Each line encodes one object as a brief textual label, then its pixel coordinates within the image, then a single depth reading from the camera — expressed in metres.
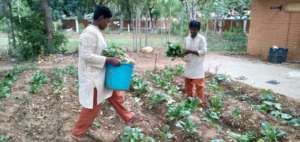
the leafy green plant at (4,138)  2.67
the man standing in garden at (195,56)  3.42
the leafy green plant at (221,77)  5.01
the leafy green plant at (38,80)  4.13
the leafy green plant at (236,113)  3.31
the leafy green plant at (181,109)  3.06
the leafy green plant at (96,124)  3.00
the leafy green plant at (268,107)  3.62
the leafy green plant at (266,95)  4.00
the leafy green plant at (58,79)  4.01
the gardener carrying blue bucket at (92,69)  2.50
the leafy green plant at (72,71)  4.86
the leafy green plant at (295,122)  3.11
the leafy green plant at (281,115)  3.33
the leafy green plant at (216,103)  3.56
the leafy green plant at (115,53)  2.64
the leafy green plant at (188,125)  2.81
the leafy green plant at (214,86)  4.37
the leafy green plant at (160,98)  3.51
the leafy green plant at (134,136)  2.54
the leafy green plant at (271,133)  2.70
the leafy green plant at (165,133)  2.71
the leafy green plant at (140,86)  3.94
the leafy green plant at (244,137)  2.66
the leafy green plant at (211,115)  3.27
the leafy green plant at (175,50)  3.42
